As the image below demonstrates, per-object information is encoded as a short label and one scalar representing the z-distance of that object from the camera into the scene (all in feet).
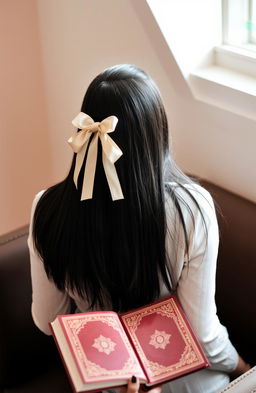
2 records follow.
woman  6.13
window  8.14
